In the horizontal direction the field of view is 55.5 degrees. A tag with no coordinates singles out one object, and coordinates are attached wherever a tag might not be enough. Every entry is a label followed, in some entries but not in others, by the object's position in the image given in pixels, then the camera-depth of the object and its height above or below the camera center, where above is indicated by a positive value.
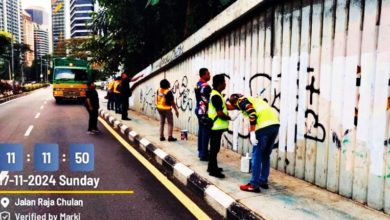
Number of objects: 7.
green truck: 23.52 +0.45
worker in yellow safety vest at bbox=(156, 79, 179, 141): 9.04 -0.45
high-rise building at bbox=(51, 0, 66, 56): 83.53 +8.72
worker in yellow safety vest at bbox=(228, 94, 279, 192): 4.83 -0.52
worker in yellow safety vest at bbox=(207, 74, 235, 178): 5.75 -0.51
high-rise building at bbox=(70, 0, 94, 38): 166.50 +32.44
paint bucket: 9.27 -1.16
